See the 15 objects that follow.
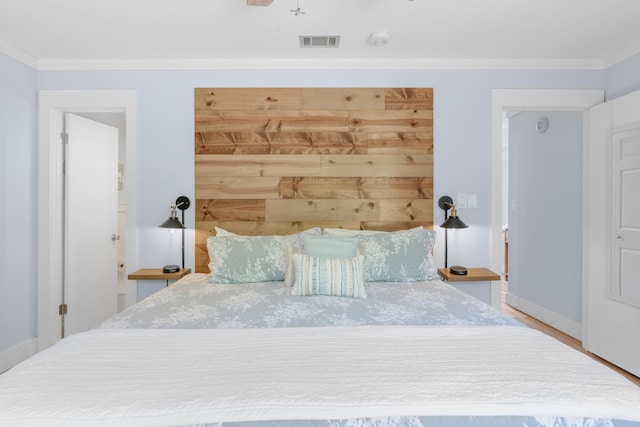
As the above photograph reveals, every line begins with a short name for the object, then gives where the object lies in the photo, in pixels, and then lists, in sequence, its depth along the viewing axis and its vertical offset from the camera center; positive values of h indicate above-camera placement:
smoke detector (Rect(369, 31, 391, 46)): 2.46 +1.22
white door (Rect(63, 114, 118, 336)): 3.09 -0.09
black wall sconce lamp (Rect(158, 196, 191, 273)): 2.68 -0.05
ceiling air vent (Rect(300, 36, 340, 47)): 2.56 +1.25
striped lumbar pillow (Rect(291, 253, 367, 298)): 2.01 -0.36
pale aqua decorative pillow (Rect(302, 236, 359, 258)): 2.25 -0.21
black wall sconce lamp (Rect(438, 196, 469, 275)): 2.66 -0.05
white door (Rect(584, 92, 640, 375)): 2.55 -0.14
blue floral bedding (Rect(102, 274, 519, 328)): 1.60 -0.47
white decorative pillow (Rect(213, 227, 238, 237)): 2.69 -0.14
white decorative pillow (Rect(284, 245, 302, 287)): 2.25 -0.32
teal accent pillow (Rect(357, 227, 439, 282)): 2.37 -0.29
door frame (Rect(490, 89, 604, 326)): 2.93 +0.90
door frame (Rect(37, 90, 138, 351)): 2.91 +0.29
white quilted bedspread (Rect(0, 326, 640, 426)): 0.90 -0.47
